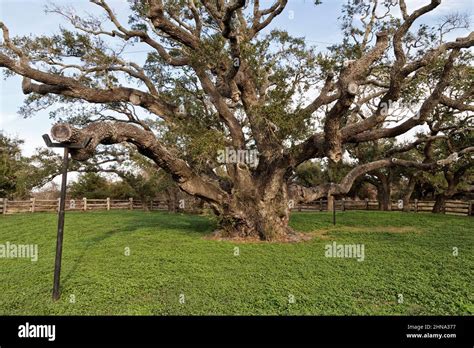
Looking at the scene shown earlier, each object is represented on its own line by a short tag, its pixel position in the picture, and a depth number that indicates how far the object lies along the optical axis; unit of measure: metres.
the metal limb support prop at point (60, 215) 4.74
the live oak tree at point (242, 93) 8.37
